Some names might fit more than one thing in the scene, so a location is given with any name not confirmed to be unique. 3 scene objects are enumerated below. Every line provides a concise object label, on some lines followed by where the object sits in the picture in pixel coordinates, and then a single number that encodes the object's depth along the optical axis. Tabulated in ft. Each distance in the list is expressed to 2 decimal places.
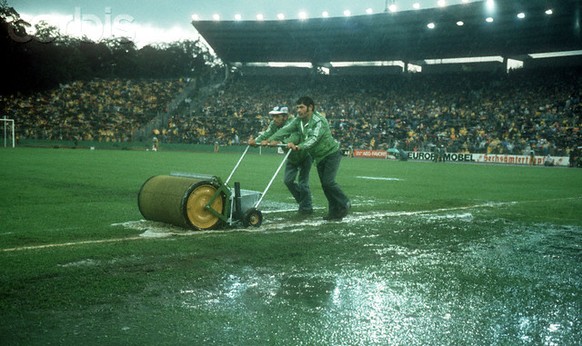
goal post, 135.74
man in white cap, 29.60
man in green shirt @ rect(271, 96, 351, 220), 26.97
